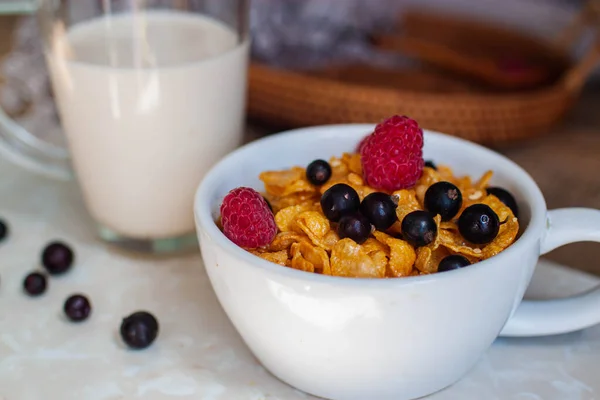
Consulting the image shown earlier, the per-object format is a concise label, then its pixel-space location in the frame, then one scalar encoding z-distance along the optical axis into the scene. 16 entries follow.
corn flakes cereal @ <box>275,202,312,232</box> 0.57
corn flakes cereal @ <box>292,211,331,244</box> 0.54
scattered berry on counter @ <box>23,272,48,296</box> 0.67
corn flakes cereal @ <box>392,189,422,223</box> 0.56
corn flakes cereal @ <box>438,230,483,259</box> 0.53
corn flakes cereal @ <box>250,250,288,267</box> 0.53
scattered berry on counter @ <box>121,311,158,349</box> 0.60
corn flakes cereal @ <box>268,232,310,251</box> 0.55
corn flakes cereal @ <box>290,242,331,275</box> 0.52
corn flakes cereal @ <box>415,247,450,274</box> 0.52
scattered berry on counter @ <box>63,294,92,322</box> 0.64
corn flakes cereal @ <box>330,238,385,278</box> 0.51
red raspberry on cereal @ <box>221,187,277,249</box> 0.53
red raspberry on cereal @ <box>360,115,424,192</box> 0.57
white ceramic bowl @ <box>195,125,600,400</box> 0.48
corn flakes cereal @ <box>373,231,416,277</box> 0.52
